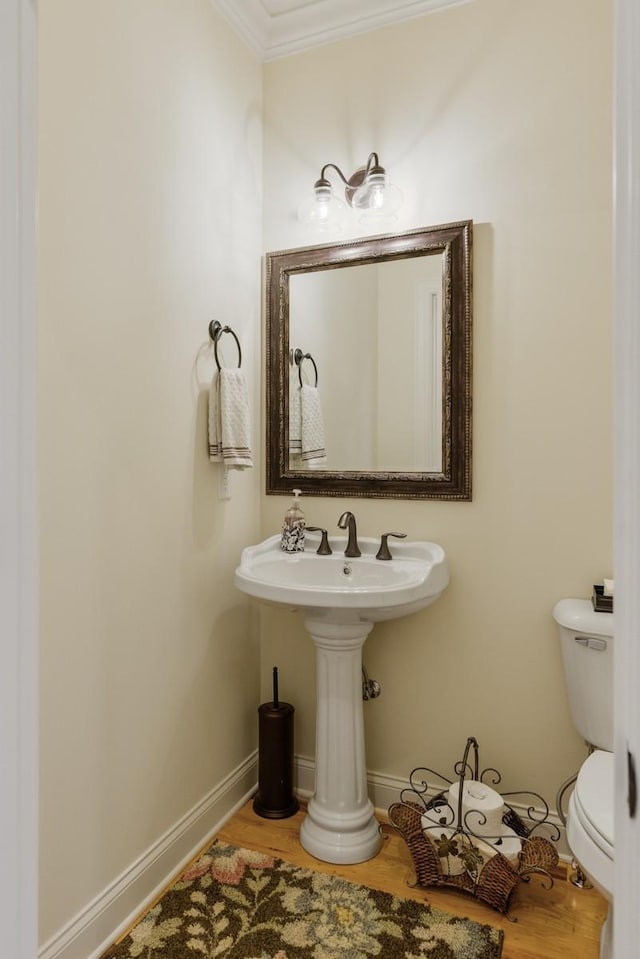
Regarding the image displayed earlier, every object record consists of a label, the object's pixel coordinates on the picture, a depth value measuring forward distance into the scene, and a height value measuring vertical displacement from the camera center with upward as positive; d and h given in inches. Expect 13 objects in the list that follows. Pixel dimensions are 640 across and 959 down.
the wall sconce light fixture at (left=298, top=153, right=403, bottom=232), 81.6 +38.4
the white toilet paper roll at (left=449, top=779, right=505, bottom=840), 70.7 -39.5
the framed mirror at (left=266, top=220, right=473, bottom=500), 80.0 +15.4
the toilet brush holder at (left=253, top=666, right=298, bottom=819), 84.0 -40.4
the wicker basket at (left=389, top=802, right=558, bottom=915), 66.3 -43.8
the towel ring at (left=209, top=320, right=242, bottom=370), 79.7 +19.2
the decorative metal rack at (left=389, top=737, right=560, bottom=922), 66.7 -42.6
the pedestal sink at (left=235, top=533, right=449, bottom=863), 73.4 -24.8
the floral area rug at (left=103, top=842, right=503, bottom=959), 60.9 -47.6
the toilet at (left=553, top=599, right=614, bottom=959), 55.9 -23.2
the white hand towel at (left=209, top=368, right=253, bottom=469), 77.7 +6.9
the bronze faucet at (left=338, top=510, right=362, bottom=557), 82.8 -8.3
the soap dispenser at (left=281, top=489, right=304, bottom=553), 85.8 -8.0
